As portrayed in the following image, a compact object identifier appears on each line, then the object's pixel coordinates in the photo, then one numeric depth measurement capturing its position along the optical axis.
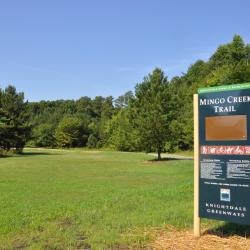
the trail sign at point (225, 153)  7.89
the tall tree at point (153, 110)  41.25
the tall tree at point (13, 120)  65.75
